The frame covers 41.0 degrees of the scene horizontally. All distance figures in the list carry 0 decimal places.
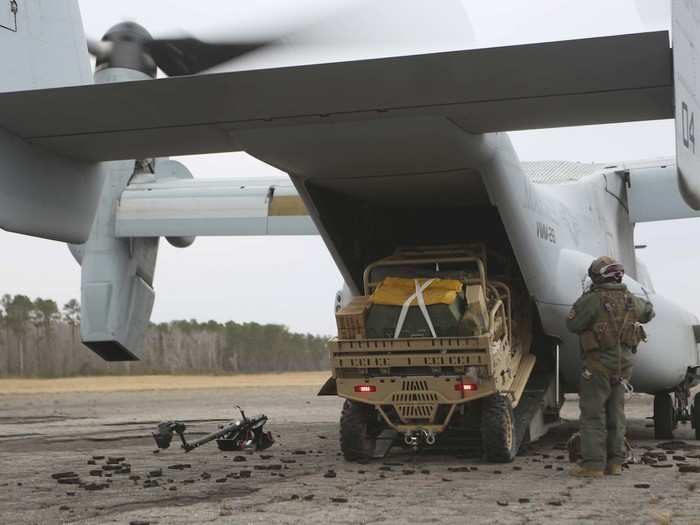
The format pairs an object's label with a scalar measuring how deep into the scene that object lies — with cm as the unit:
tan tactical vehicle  766
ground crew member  708
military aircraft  576
